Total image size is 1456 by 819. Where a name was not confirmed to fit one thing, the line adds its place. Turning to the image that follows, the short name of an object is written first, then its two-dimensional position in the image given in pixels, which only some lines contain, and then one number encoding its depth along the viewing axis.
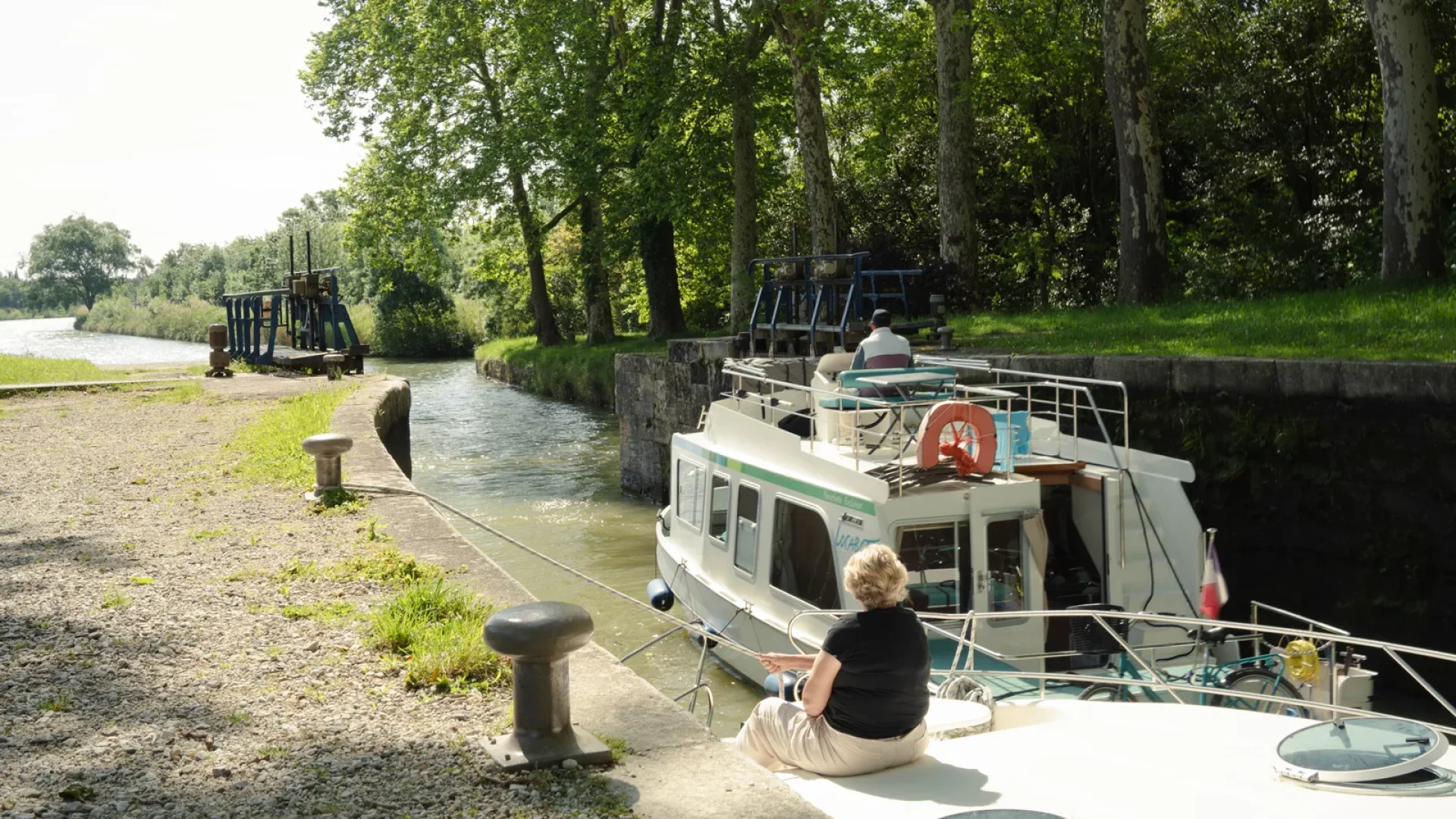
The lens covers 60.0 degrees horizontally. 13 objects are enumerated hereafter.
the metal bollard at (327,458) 10.47
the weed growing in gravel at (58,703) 5.43
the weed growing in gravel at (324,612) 6.95
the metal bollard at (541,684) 4.76
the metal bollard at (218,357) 25.64
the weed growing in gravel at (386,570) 7.77
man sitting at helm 11.02
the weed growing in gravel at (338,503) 10.11
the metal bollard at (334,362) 25.69
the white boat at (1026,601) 4.98
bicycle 7.10
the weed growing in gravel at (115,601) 7.17
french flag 7.61
